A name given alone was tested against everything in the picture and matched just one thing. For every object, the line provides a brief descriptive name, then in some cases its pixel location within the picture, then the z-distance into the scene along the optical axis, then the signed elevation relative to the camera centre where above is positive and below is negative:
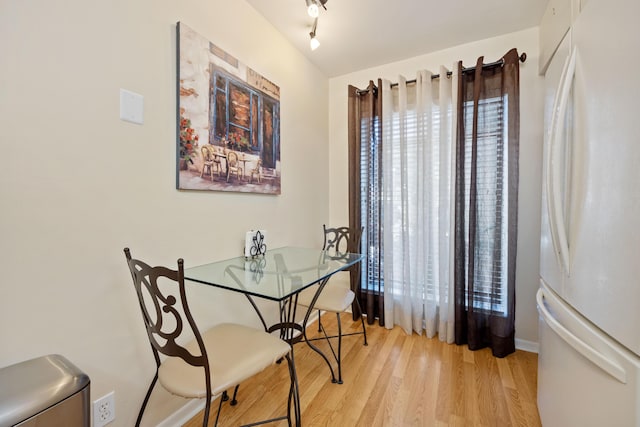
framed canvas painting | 1.48 +0.57
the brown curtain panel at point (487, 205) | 2.11 +0.07
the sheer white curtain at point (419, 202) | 2.33 +0.10
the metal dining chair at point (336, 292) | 1.95 -0.62
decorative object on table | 1.88 -0.21
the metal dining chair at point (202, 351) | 0.99 -0.62
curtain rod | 2.14 +1.20
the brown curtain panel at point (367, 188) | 2.64 +0.25
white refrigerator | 0.73 -0.03
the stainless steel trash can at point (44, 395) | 0.70 -0.49
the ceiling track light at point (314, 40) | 1.90 +1.20
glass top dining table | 1.27 -0.33
